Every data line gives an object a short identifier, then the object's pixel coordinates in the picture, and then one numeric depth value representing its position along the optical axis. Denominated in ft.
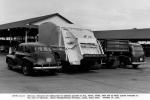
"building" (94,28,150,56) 147.65
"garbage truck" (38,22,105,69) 51.80
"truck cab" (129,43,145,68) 67.15
